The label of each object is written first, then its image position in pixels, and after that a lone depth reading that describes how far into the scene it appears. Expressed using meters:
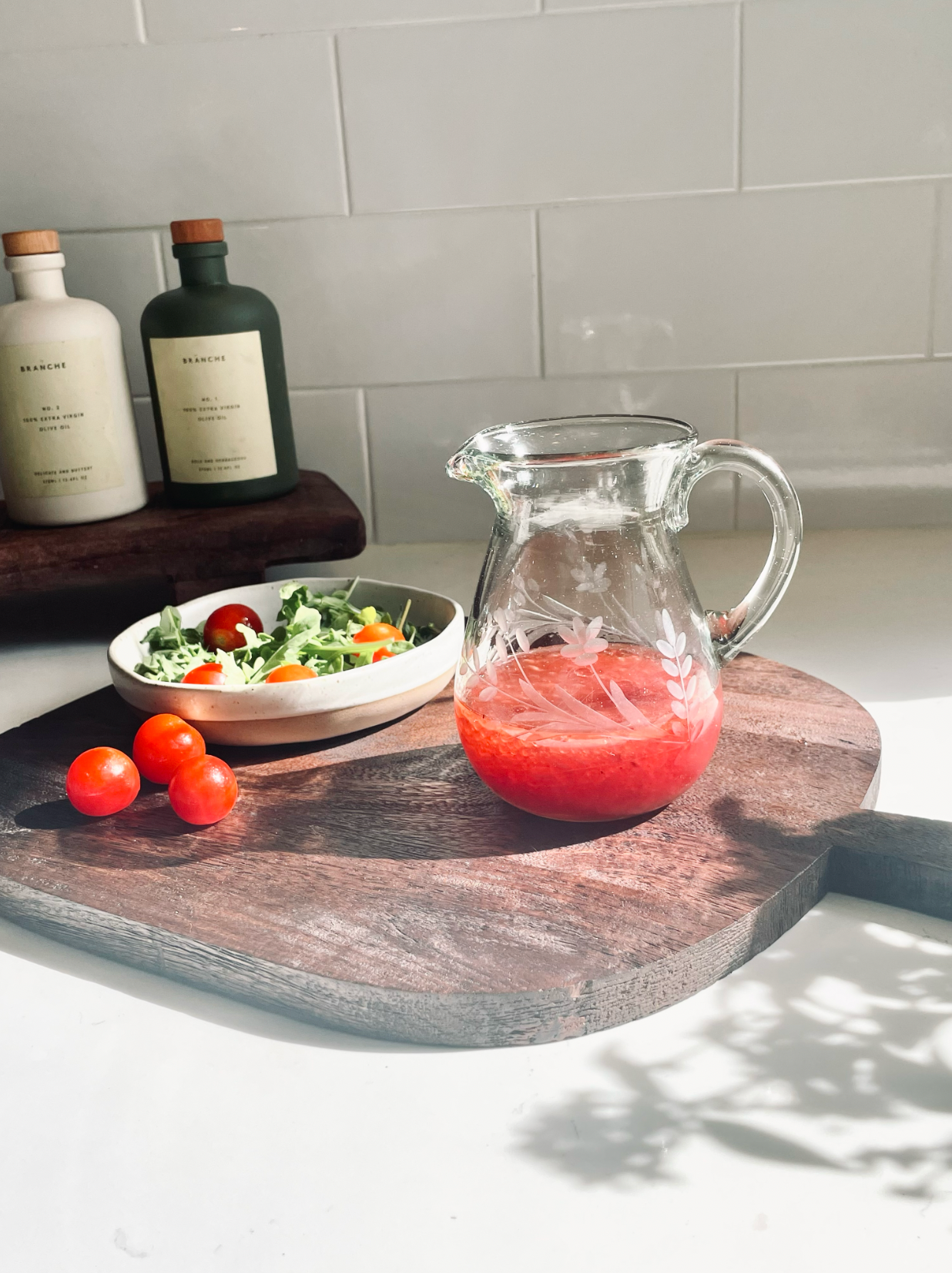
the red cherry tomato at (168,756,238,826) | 0.62
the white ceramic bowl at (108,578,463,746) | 0.70
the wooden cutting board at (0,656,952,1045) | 0.48
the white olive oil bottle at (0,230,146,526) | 0.95
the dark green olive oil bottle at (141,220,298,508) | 0.98
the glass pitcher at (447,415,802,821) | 0.58
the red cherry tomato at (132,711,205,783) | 0.67
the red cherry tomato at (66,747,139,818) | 0.64
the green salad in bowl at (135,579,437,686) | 0.76
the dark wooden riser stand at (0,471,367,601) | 0.95
